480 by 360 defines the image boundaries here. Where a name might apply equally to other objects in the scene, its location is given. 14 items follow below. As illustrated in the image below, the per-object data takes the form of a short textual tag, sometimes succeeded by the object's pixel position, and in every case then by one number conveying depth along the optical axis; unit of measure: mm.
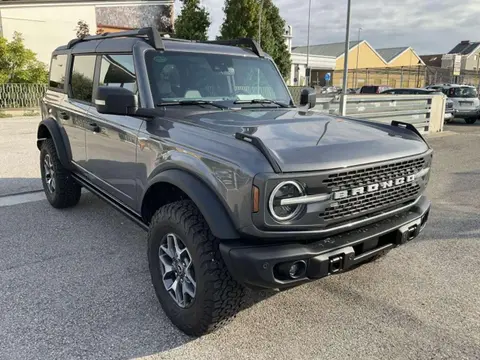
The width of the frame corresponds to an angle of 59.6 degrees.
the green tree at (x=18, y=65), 17772
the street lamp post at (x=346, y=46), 12711
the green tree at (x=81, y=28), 22562
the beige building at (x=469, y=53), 66512
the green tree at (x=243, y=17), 26500
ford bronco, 2375
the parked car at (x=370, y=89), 26791
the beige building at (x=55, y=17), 21000
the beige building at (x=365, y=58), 44094
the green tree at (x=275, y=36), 27875
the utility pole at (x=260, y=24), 25266
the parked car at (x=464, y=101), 17156
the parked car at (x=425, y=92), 15953
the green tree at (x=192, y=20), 24031
